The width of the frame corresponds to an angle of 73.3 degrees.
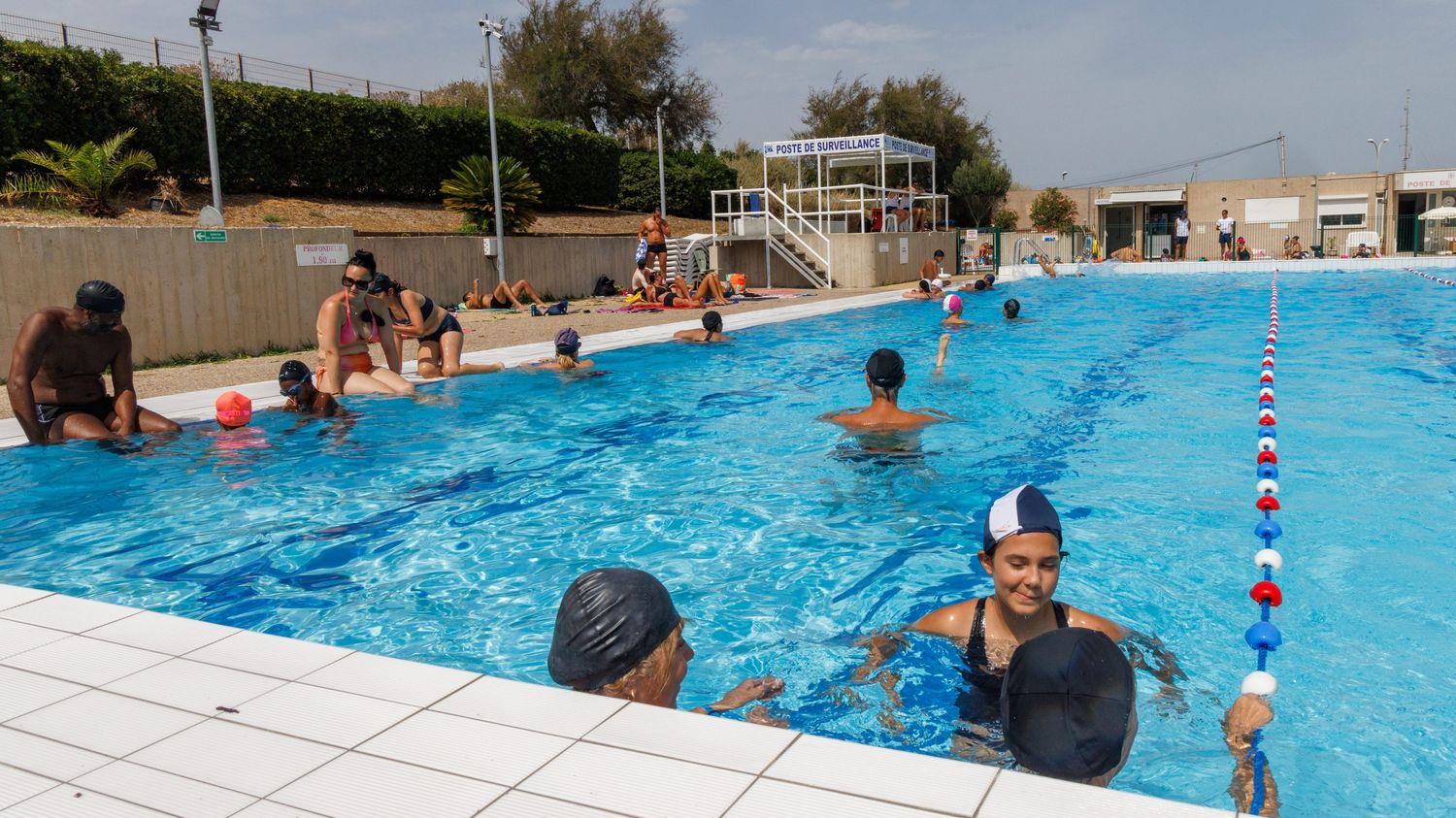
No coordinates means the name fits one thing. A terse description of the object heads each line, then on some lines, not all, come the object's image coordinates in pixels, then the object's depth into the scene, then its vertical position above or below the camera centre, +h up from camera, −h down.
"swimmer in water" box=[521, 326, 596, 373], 11.20 -0.47
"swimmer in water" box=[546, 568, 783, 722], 2.63 -0.89
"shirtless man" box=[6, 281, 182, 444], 7.31 -0.35
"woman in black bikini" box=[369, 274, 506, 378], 11.05 -0.21
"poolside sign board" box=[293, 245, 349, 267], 13.57 +0.90
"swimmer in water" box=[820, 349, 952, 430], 7.23 -0.81
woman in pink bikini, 9.47 -0.23
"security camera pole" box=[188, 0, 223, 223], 13.26 +3.95
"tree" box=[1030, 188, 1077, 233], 46.20 +3.66
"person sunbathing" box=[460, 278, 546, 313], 19.84 +0.26
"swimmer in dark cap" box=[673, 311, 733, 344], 13.66 -0.41
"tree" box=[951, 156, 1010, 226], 47.16 +5.16
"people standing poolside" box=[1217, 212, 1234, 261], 33.47 +1.60
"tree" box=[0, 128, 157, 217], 18.00 +2.84
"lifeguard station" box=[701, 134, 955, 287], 25.86 +1.77
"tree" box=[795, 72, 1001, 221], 49.94 +9.13
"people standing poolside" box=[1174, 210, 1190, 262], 35.25 +1.67
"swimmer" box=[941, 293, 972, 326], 14.87 -0.23
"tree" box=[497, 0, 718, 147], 41.12 +10.17
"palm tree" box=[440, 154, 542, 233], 22.34 +2.69
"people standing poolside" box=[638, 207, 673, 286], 21.00 +1.49
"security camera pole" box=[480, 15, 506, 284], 18.92 +2.89
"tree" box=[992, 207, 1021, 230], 47.84 +3.50
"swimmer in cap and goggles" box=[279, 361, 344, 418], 8.45 -0.65
